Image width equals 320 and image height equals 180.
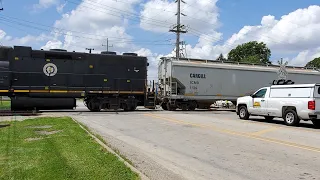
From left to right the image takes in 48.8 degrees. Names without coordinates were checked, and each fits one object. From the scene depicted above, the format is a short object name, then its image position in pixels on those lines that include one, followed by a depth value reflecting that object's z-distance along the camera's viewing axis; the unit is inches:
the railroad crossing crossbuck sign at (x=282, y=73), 949.8
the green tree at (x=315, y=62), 4035.2
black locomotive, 952.9
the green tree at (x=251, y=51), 3720.5
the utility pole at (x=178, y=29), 2014.0
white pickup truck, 656.4
